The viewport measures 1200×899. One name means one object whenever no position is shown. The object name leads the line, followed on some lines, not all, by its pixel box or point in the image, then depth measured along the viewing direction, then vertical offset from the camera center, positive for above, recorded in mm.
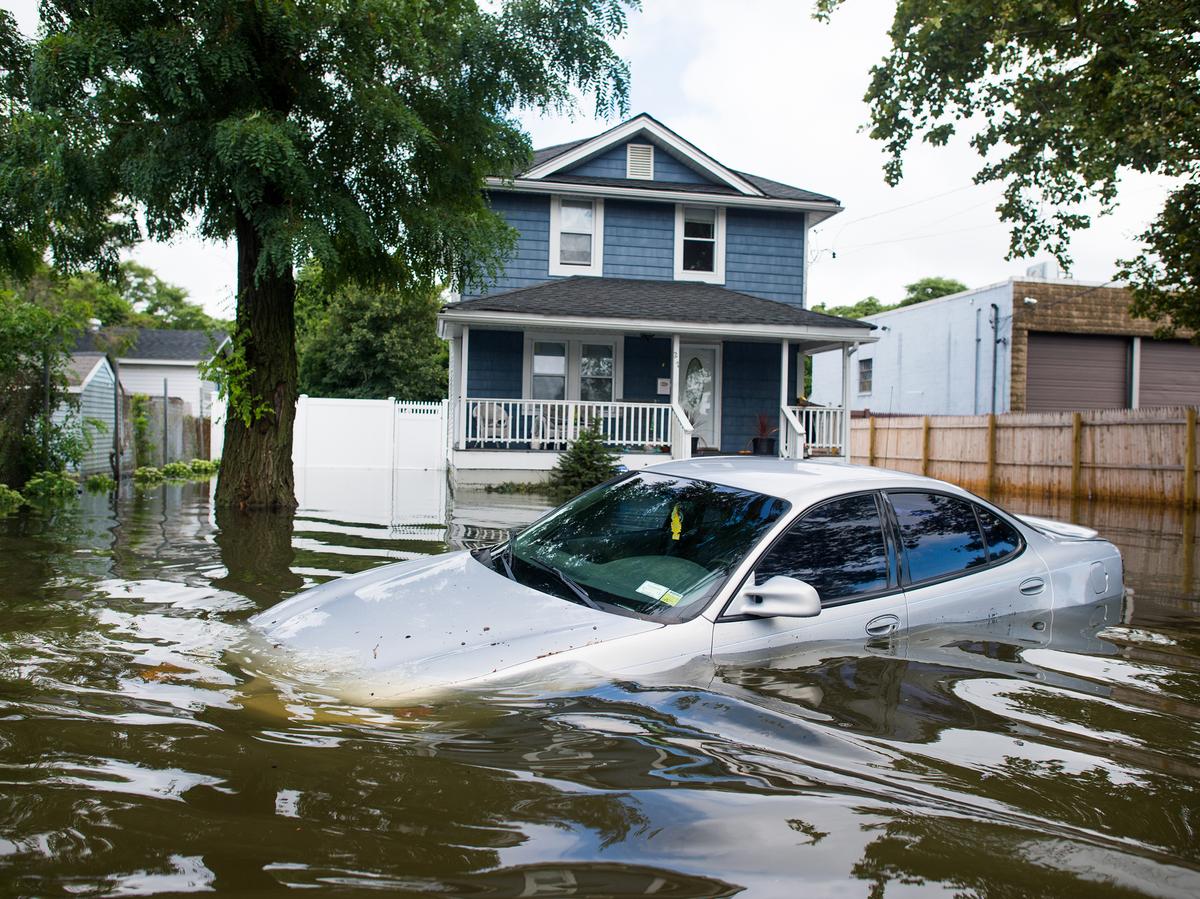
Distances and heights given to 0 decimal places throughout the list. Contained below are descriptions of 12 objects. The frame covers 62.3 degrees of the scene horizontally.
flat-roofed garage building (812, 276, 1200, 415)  27766 +2375
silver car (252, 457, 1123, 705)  4031 -743
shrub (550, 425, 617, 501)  17859 -715
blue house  19281 +2070
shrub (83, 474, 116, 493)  16969 -1186
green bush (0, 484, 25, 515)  13074 -1124
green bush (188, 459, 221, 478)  24189 -1223
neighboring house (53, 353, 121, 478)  20094 +361
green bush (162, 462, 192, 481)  21766 -1203
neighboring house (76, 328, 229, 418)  36094 +1825
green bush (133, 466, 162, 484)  20117 -1197
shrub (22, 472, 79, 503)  14531 -1081
